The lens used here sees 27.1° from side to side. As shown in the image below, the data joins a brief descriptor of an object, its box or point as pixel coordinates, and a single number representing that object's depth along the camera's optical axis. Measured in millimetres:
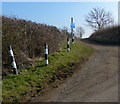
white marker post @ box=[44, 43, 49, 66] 10531
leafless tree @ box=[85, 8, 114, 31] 69200
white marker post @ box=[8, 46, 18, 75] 8534
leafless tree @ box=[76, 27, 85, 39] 94231
